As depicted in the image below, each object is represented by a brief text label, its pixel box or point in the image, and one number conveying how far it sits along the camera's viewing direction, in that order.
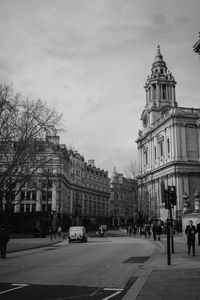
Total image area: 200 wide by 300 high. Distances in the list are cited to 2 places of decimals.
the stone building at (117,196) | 142.48
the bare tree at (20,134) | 29.67
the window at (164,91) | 94.81
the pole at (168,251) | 15.54
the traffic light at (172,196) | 17.19
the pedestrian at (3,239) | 22.28
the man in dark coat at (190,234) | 20.41
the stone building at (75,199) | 66.56
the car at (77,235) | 39.03
